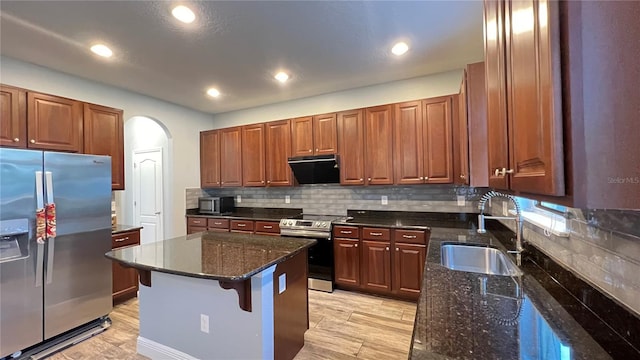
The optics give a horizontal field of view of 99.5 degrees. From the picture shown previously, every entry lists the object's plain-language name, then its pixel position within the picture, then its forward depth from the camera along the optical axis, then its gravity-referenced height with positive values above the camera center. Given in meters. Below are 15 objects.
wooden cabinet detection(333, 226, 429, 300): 3.02 -0.91
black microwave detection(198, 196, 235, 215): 4.45 -0.33
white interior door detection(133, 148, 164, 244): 4.71 -0.12
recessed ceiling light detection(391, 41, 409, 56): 2.61 +1.32
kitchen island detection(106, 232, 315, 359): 1.70 -0.82
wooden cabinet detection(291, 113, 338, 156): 3.72 +0.68
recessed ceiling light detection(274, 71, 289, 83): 3.23 +1.32
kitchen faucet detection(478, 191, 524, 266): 1.59 -0.32
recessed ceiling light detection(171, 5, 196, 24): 1.99 +1.31
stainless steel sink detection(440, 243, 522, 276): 1.92 -0.58
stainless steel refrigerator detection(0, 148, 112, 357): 2.10 -0.48
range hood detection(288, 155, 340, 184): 3.67 +0.20
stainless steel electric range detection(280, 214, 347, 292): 3.40 -0.86
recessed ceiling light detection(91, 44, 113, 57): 2.53 +1.32
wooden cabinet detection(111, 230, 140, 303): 3.01 -1.03
